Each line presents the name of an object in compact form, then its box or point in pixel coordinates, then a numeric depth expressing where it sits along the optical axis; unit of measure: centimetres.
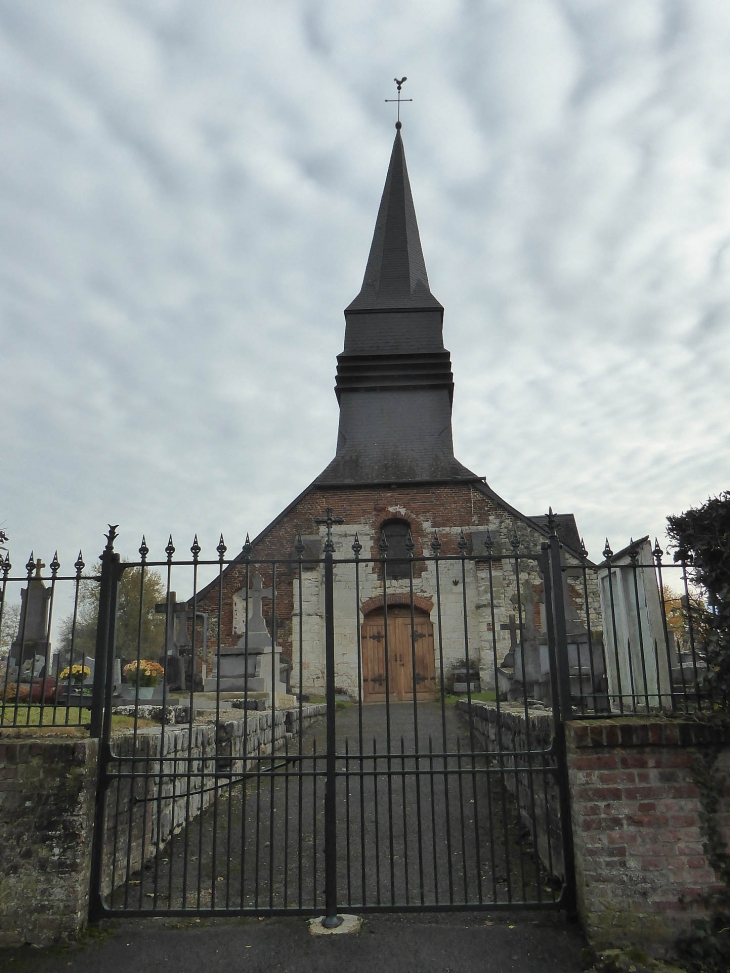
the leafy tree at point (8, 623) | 2752
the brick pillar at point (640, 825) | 376
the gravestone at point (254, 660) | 1076
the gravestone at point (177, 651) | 895
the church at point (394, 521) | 1742
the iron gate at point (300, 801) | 408
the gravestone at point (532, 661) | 960
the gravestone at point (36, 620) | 655
